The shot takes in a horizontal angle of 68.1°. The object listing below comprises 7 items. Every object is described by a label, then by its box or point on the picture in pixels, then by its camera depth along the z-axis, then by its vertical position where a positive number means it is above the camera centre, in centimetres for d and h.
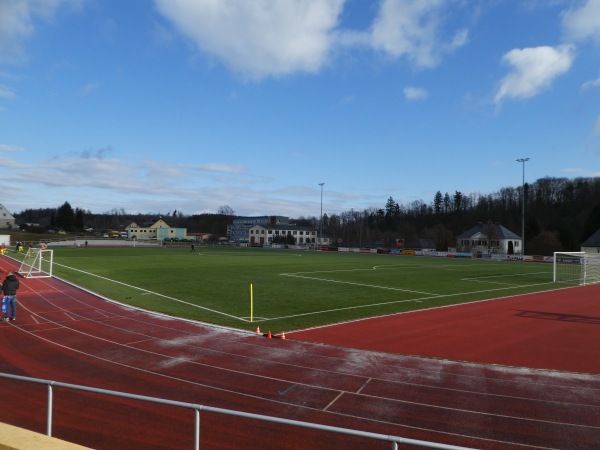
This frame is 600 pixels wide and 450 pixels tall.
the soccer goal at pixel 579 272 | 3700 -301
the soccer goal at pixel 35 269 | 3177 -298
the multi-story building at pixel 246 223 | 16400 +494
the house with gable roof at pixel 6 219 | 14962 +424
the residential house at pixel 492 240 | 10031 +11
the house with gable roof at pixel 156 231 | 16462 +129
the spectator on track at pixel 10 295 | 1652 -238
